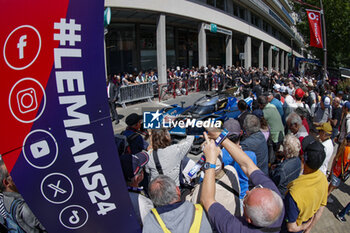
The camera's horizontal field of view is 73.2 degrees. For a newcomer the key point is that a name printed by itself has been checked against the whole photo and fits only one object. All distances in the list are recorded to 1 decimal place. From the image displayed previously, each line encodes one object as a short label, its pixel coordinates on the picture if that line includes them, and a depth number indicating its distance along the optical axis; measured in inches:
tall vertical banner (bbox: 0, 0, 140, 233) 48.4
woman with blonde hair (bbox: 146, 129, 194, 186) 119.0
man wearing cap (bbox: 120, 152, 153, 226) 86.6
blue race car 281.3
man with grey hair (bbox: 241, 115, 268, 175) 132.0
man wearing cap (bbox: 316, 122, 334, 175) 146.9
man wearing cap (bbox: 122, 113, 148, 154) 167.3
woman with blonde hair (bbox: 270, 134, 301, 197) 113.3
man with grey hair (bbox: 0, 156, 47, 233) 95.7
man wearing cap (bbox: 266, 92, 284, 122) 235.4
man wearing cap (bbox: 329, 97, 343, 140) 234.2
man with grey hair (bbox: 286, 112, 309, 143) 160.7
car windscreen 307.0
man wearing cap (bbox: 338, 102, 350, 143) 210.2
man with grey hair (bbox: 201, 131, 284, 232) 63.5
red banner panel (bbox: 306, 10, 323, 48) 487.8
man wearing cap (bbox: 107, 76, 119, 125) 381.7
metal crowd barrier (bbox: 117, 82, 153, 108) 521.3
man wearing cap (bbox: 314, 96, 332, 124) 241.6
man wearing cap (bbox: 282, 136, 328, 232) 87.6
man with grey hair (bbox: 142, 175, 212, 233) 68.3
